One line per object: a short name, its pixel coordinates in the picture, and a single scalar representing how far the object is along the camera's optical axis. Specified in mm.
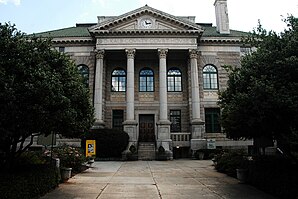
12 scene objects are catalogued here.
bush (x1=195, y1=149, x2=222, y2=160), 26544
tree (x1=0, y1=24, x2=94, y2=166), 7332
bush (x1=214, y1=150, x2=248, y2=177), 13567
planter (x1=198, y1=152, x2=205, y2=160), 26594
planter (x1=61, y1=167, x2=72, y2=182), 12096
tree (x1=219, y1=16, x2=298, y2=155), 7789
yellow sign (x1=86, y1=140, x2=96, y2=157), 20033
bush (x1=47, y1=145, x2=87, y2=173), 14477
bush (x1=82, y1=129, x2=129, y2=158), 25750
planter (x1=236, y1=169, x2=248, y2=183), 11695
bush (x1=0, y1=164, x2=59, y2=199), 7215
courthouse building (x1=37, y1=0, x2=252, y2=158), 29422
